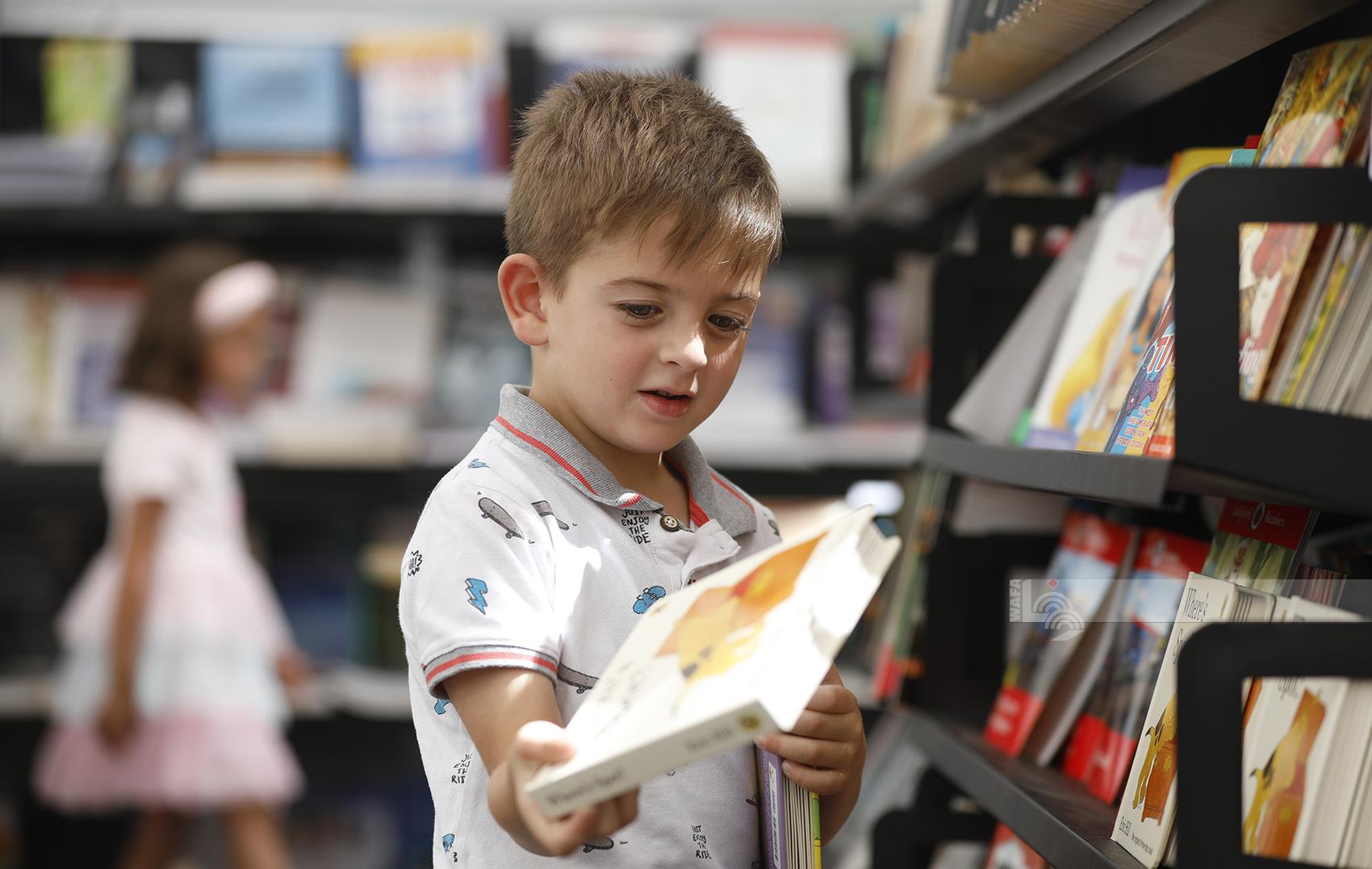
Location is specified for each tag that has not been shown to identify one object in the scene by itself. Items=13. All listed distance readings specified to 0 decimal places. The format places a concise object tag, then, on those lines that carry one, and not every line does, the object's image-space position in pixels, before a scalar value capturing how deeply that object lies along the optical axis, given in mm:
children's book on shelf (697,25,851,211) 2611
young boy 1225
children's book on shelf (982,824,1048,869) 1525
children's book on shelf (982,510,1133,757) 1462
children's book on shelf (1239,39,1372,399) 1234
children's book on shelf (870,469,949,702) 1666
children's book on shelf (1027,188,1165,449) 1442
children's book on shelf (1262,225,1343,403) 1218
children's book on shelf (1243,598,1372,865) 1171
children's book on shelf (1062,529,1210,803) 1395
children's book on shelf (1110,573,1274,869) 1256
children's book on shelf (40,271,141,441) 2694
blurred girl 2479
